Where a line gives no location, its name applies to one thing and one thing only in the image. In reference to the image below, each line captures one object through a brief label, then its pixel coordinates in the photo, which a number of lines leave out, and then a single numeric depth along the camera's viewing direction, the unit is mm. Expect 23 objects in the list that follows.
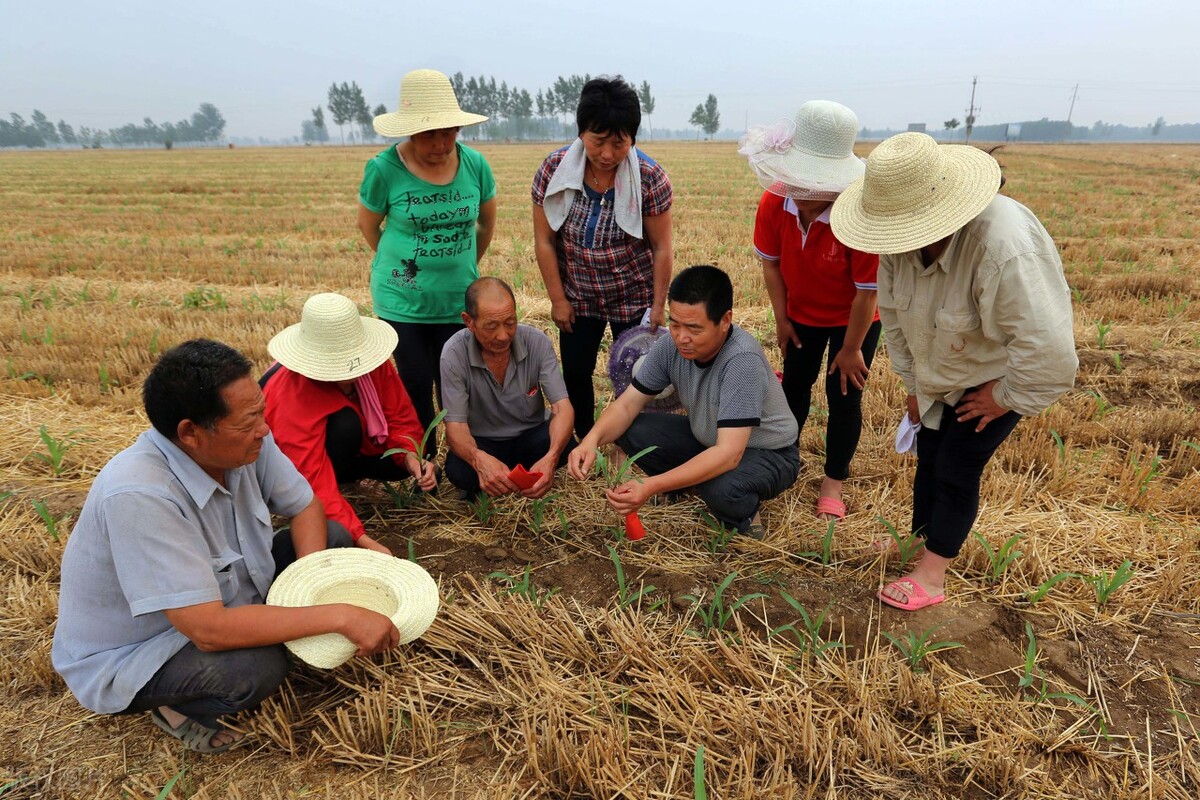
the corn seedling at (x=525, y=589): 2590
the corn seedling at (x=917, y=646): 2219
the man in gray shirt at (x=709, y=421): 2748
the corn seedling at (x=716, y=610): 2379
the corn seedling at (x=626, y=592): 2517
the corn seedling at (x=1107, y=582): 2479
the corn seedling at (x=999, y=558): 2639
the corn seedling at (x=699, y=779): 1713
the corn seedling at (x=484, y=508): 3168
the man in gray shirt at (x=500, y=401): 3021
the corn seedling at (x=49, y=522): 2850
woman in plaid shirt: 3031
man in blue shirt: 1791
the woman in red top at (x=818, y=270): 2695
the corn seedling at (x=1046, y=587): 2470
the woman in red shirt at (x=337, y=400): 2795
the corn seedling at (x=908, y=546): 2711
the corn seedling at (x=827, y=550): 2770
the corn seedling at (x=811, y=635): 2293
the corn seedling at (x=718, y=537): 2967
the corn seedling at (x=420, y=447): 3091
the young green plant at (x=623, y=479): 2888
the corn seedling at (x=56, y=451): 3432
